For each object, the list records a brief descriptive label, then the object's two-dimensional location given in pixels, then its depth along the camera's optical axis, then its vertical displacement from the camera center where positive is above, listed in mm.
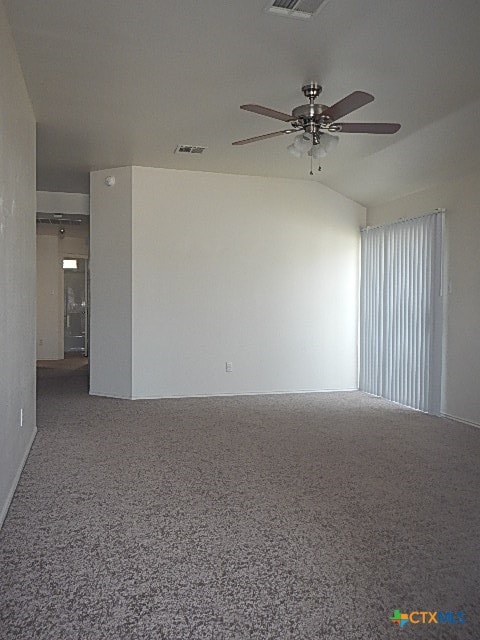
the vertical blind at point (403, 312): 6184 -55
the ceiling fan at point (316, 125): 3857 +1275
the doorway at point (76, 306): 12820 -13
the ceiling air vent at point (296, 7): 3088 +1606
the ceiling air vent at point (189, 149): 6020 +1644
